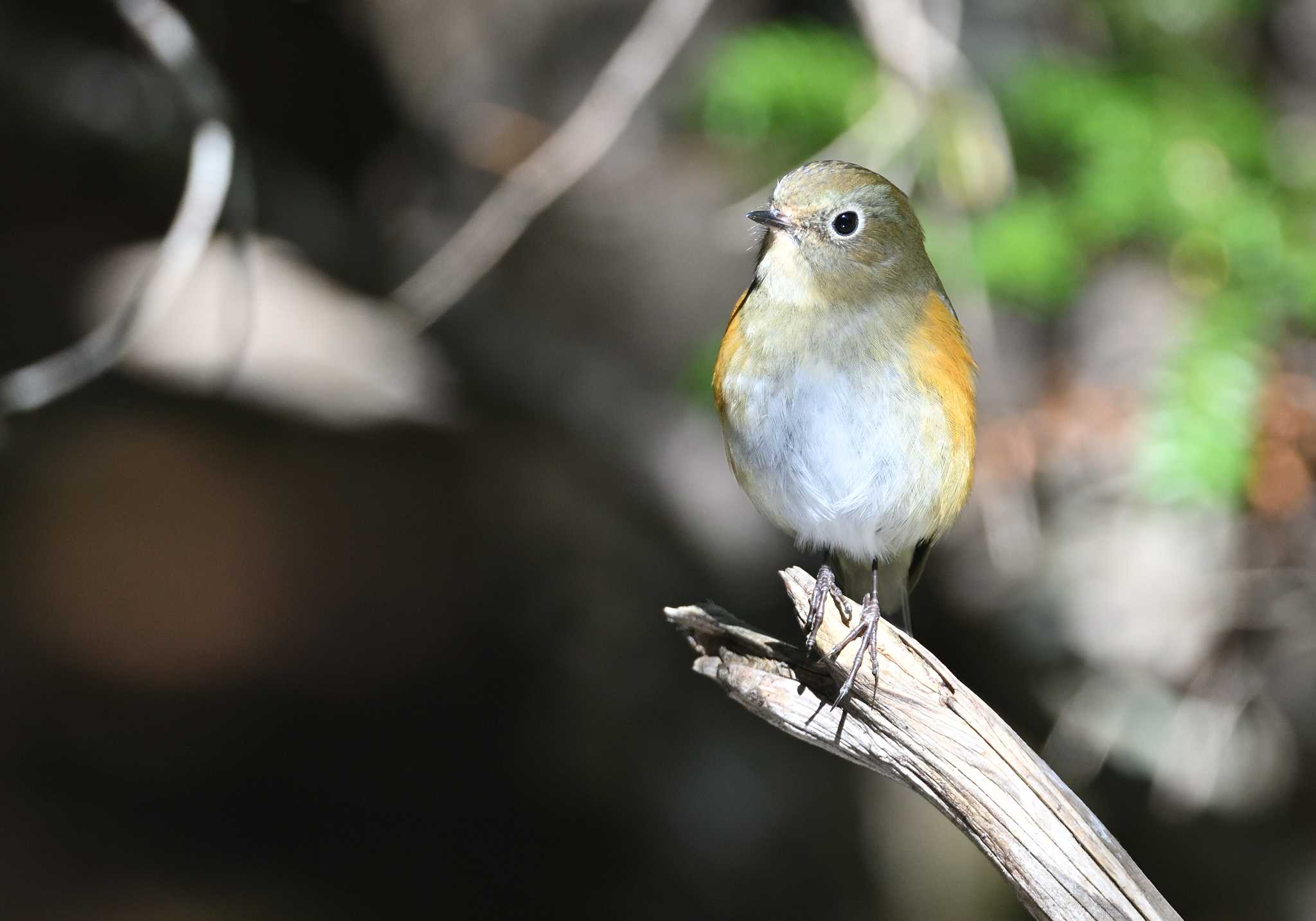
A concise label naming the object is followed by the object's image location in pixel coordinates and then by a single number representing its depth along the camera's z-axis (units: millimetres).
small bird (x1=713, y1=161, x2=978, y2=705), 5340
